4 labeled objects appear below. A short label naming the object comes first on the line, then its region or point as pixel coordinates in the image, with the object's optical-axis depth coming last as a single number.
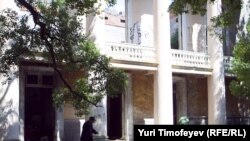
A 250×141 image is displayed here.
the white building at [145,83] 15.86
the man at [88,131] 12.68
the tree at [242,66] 16.47
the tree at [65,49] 10.18
